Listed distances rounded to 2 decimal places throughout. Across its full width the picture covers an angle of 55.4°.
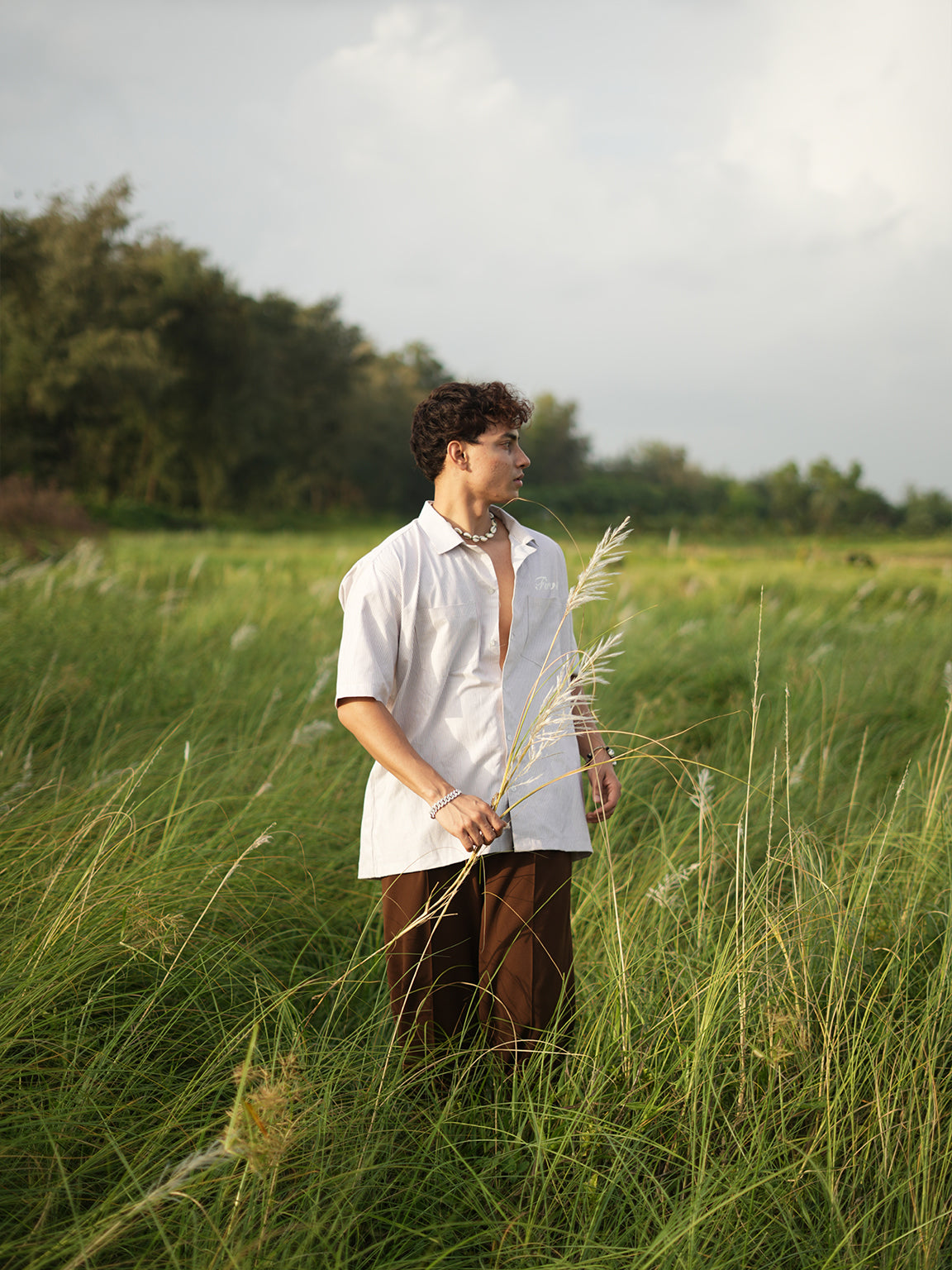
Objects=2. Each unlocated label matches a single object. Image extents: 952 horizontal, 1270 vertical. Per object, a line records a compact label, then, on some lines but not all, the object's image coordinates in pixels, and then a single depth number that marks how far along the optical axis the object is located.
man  2.22
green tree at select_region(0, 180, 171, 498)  30.42
